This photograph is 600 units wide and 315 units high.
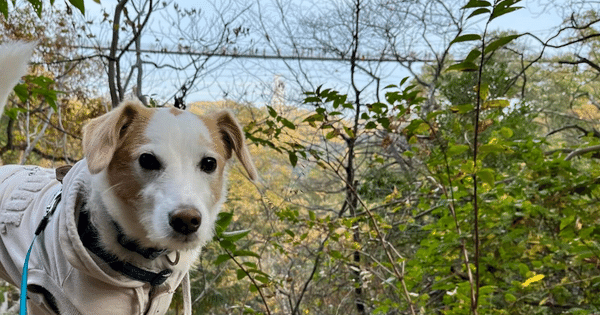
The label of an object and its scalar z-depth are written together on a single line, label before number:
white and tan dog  1.02
